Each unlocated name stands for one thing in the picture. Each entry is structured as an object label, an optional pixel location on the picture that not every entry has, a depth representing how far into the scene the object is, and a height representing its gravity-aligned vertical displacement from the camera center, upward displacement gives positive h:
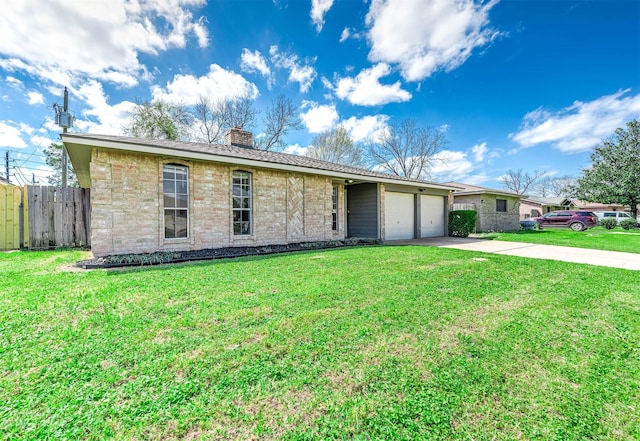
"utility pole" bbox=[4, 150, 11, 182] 29.34 +6.36
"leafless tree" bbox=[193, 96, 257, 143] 25.17 +9.89
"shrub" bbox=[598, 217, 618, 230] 23.81 -0.57
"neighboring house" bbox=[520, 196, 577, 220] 36.50 +1.55
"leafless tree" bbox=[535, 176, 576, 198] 60.91 +7.24
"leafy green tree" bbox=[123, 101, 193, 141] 21.94 +8.36
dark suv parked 20.55 -0.23
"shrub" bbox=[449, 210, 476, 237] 15.01 -0.21
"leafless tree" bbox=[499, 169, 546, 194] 56.25 +7.88
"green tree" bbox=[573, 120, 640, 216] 27.69 +4.80
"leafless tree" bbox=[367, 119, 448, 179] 32.91 +8.70
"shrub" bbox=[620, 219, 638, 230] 23.41 -0.67
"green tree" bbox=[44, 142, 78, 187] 25.59 +6.29
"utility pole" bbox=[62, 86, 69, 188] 14.30 +5.92
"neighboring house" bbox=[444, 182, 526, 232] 18.77 +0.86
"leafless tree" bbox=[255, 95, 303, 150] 25.64 +9.38
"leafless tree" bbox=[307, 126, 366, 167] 28.77 +7.87
